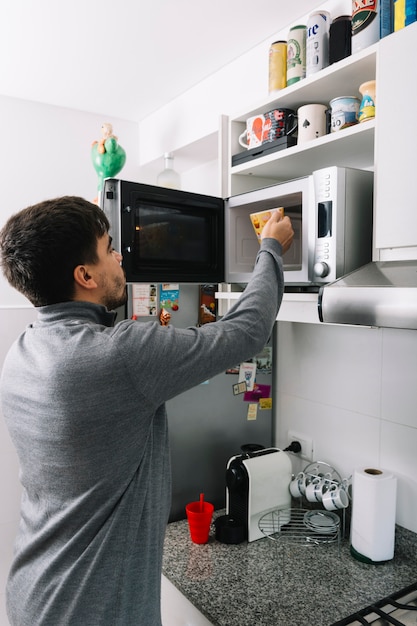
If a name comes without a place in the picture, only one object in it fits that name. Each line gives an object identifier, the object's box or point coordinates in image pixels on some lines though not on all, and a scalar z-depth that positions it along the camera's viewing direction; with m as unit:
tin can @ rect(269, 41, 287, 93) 1.32
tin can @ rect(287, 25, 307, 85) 1.27
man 0.86
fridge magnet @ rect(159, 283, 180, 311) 1.62
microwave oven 1.08
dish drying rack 1.44
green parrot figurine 1.95
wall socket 1.72
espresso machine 1.47
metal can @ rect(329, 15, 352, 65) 1.16
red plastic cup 1.44
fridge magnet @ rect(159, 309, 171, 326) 1.62
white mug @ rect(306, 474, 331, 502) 1.49
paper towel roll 1.31
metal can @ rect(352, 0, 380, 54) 1.07
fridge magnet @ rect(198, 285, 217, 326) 1.68
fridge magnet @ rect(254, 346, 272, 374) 1.80
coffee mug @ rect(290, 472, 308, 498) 1.55
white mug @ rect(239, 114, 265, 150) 1.37
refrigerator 1.65
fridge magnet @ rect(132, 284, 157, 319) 1.58
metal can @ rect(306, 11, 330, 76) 1.21
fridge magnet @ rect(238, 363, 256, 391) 1.78
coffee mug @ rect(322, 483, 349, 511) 1.43
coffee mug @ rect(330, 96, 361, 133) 1.15
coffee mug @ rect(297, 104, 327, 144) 1.23
